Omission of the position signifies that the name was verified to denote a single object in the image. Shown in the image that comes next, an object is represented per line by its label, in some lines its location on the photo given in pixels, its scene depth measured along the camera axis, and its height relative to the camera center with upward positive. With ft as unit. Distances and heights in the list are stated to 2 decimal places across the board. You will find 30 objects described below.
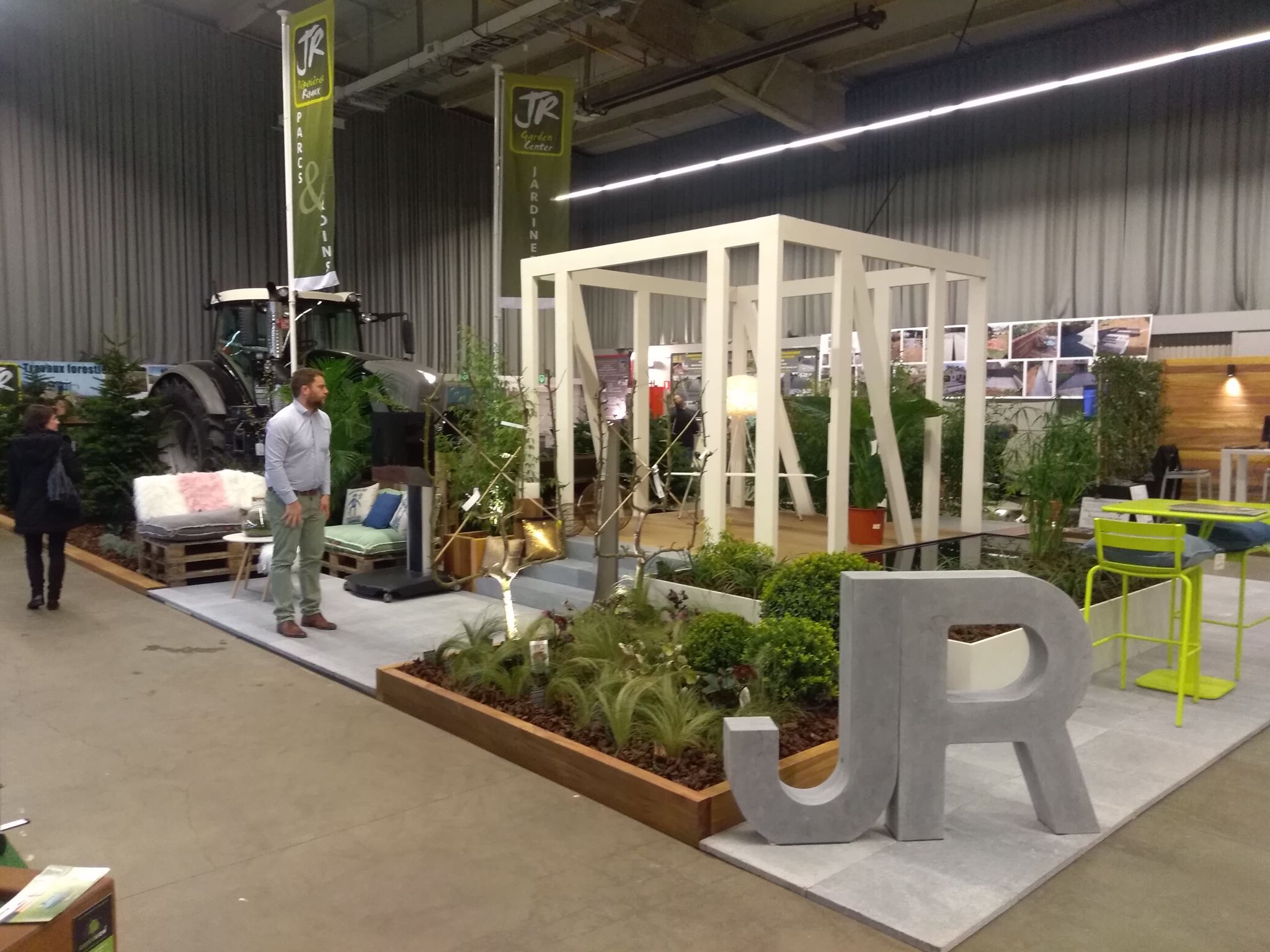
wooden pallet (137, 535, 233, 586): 22.82 -3.29
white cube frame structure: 18.33 +2.14
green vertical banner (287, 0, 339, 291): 26.68 +8.44
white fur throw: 23.56 -1.70
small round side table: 21.35 -3.09
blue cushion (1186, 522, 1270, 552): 15.31 -1.73
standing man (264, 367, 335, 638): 17.48 -1.17
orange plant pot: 22.27 -2.27
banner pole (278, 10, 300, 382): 26.94 +8.06
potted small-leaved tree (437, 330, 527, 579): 22.45 -0.56
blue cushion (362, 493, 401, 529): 24.75 -2.15
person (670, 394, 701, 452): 38.36 +0.52
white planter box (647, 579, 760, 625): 16.20 -3.06
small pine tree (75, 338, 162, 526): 28.35 -0.33
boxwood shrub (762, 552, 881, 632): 13.98 -2.41
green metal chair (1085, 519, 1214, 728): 13.70 -1.93
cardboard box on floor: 4.82 -2.70
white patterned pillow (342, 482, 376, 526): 25.72 -2.02
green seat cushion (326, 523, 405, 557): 23.75 -2.86
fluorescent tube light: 27.78 +11.89
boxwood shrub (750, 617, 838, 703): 12.62 -3.12
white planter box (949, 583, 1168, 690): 13.76 -3.51
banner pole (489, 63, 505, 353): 33.01 +6.99
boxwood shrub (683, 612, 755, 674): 13.12 -3.02
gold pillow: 21.71 -2.57
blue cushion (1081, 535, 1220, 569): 14.06 -1.90
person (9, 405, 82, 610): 19.49 -1.03
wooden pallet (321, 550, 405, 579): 23.73 -3.47
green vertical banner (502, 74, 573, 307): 33.71 +9.78
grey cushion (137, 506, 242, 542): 22.80 -2.38
